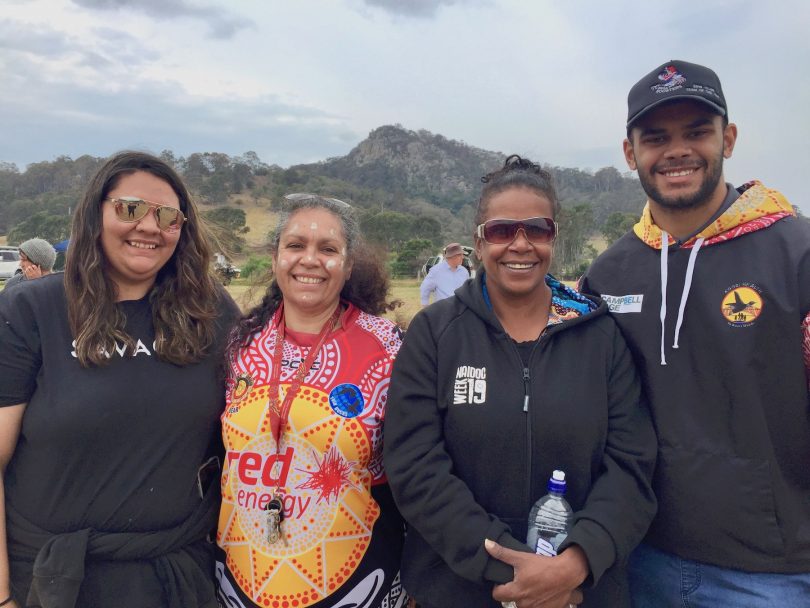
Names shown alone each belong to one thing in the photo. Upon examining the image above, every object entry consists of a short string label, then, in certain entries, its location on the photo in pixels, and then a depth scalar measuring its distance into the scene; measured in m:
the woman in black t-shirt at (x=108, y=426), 2.23
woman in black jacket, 2.02
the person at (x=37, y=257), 8.22
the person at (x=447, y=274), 10.27
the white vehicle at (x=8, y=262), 27.97
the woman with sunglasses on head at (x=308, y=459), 2.32
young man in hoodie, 2.15
